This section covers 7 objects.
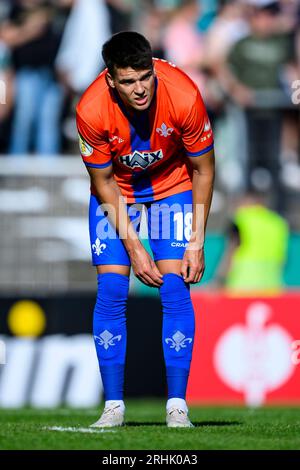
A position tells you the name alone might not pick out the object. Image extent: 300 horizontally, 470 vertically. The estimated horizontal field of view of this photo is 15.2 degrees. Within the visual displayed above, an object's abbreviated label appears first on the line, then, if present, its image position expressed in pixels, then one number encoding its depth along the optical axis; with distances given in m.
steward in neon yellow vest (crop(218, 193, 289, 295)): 12.72
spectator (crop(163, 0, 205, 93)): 13.61
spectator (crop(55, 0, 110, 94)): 13.42
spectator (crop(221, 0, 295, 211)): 13.51
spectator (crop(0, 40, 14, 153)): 13.20
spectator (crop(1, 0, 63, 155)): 13.24
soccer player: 5.96
